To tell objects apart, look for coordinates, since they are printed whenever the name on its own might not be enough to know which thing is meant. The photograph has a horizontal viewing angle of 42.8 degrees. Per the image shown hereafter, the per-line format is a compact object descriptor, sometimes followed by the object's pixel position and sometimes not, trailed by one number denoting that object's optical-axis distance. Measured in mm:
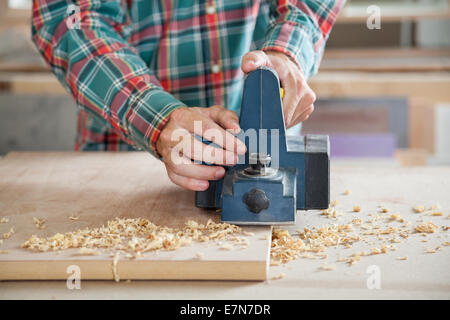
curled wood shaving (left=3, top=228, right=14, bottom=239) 1070
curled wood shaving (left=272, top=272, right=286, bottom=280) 939
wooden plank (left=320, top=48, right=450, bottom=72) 3125
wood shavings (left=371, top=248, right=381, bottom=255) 1021
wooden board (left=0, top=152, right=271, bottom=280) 941
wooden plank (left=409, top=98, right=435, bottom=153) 2703
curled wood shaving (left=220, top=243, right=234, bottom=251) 990
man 1220
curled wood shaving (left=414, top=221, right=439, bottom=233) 1120
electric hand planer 1079
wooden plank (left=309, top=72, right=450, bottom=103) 2809
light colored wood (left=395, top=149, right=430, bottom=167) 2590
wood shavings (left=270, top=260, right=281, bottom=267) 987
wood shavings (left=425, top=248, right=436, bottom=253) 1024
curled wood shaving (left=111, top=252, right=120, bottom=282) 938
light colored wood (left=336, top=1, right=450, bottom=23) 3189
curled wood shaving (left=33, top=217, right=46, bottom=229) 1128
